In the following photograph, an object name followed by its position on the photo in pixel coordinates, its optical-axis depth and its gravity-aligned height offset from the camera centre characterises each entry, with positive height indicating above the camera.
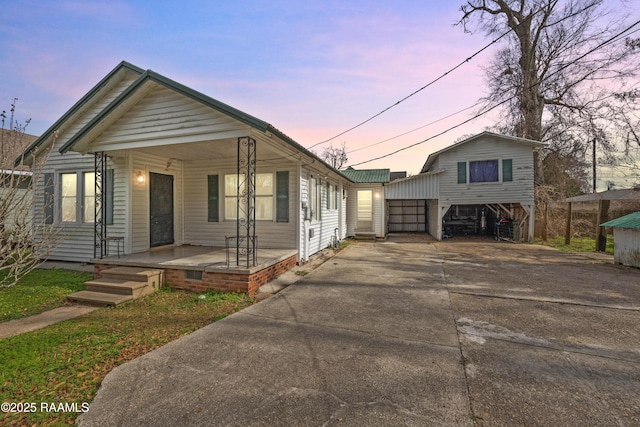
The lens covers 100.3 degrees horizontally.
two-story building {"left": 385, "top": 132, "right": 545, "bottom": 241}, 13.50 +1.63
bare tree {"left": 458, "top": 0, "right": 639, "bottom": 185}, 14.62 +8.50
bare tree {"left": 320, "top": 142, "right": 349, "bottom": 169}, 37.62 +8.13
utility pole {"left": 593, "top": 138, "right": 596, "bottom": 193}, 16.43 +3.37
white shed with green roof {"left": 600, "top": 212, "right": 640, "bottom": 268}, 7.47 -0.77
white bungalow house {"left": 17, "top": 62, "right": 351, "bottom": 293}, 5.68 +0.82
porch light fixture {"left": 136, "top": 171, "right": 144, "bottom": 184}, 7.28 +0.95
